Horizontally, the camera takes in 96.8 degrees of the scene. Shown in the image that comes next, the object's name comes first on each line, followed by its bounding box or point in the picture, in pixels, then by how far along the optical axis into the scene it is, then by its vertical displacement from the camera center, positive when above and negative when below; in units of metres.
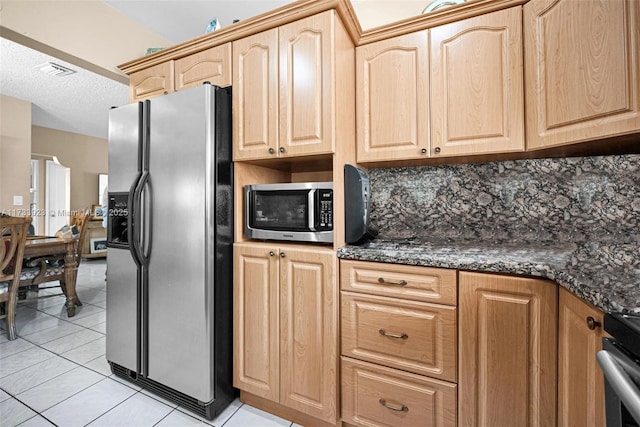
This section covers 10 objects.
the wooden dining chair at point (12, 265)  2.31 -0.41
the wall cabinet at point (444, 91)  1.41 +0.67
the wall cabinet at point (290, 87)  1.41 +0.67
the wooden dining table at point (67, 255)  2.75 -0.39
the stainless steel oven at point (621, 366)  0.52 -0.31
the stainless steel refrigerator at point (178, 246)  1.48 -0.16
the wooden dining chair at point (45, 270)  2.73 -0.53
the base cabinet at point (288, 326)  1.38 -0.57
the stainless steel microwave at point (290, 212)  1.43 +0.02
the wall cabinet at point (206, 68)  1.64 +0.89
